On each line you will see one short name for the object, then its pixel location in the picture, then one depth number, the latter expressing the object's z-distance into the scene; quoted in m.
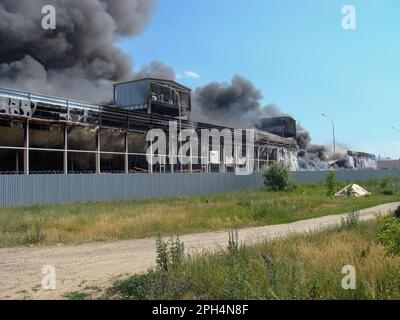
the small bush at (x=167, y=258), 7.29
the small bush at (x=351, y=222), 12.66
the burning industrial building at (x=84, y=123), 30.02
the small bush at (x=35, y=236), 13.21
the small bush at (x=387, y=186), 37.72
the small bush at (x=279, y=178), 40.22
